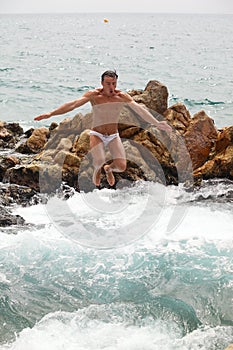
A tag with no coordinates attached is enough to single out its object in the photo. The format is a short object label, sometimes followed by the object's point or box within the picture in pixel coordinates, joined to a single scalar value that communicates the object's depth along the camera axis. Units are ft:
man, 27.73
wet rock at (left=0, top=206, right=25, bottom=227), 36.50
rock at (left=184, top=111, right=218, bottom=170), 45.70
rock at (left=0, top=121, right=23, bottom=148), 56.95
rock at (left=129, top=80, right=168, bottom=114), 48.57
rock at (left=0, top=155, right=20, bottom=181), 45.27
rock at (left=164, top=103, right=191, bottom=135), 47.03
